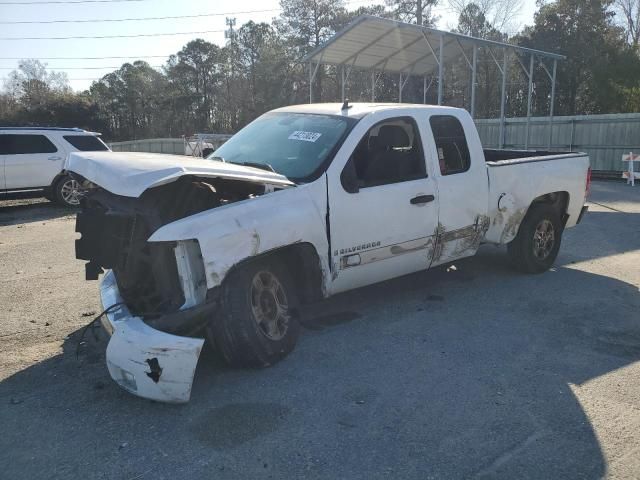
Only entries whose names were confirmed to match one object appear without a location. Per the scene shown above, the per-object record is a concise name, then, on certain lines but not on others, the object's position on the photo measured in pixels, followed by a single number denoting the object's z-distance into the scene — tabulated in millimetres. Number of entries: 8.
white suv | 12727
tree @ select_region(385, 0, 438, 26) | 39844
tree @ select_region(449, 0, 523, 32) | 40000
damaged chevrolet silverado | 3525
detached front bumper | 3293
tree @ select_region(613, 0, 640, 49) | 40719
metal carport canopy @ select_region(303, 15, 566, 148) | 15844
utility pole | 51312
